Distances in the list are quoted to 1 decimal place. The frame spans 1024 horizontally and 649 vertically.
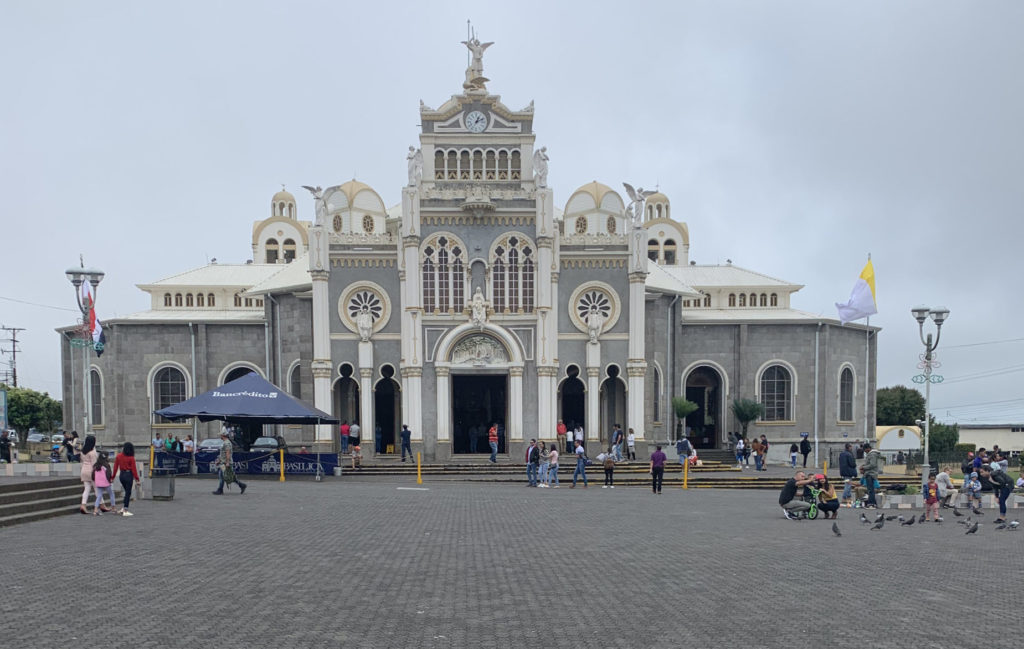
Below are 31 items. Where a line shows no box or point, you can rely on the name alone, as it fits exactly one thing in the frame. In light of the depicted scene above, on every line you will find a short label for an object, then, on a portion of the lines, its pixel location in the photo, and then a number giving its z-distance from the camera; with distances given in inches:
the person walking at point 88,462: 768.3
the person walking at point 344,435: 1560.0
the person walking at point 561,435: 1563.7
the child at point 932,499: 830.8
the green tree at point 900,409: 2677.2
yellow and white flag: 1432.1
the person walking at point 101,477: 776.7
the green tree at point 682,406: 1747.0
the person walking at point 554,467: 1182.9
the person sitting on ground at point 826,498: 829.2
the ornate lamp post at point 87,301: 1144.2
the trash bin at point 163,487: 902.4
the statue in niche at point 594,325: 1594.5
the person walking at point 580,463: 1172.4
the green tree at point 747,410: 1743.4
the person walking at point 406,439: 1512.1
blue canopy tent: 1237.7
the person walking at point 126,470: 779.4
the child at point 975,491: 981.2
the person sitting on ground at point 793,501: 819.4
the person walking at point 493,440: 1491.1
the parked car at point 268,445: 1349.7
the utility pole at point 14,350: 3661.4
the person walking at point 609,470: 1176.2
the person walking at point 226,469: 964.0
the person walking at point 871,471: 951.6
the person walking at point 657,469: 1088.2
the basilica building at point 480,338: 1584.6
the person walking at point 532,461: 1198.3
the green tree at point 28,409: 2635.3
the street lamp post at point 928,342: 1114.1
